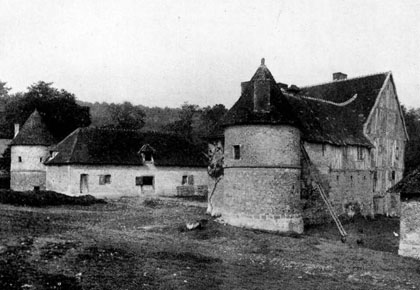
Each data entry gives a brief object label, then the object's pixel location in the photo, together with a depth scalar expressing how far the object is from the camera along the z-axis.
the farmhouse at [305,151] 24.02
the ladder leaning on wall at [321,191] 26.23
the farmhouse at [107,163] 36.53
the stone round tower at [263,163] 23.77
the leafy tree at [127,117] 68.56
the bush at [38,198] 30.67
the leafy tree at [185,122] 70.81
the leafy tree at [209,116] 76.06
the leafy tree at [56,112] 52.66
